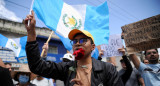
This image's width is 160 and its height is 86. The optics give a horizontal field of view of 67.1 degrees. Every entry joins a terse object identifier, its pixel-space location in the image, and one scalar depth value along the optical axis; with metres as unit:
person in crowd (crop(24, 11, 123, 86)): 1.48
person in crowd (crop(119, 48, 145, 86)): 2.86
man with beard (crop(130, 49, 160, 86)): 2.61
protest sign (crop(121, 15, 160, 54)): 2.59
